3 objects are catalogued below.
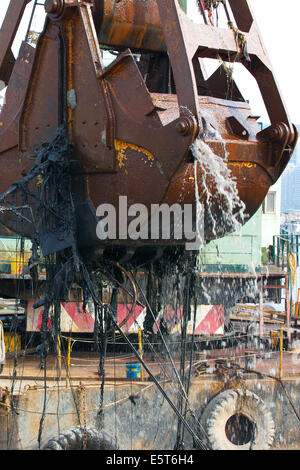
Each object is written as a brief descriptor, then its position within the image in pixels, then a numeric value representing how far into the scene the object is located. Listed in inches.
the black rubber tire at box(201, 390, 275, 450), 1213.7
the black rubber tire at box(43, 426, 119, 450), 1011.3
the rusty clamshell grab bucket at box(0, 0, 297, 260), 458.6
